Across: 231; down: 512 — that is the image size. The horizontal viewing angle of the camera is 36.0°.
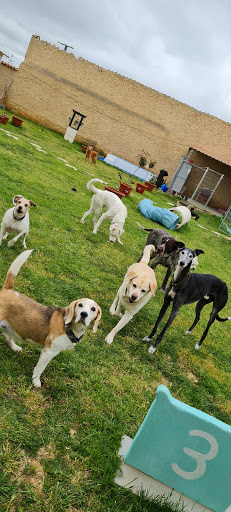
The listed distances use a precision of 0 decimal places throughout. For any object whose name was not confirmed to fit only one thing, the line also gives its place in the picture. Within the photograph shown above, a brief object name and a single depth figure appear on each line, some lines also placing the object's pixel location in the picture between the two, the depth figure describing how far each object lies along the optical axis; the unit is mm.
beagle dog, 3119
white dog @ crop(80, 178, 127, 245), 8328
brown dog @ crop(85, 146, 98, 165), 19938
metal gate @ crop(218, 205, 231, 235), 20444
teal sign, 2523
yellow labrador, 4453
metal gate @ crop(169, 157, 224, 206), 25516
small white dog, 5242
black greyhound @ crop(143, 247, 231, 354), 4871
